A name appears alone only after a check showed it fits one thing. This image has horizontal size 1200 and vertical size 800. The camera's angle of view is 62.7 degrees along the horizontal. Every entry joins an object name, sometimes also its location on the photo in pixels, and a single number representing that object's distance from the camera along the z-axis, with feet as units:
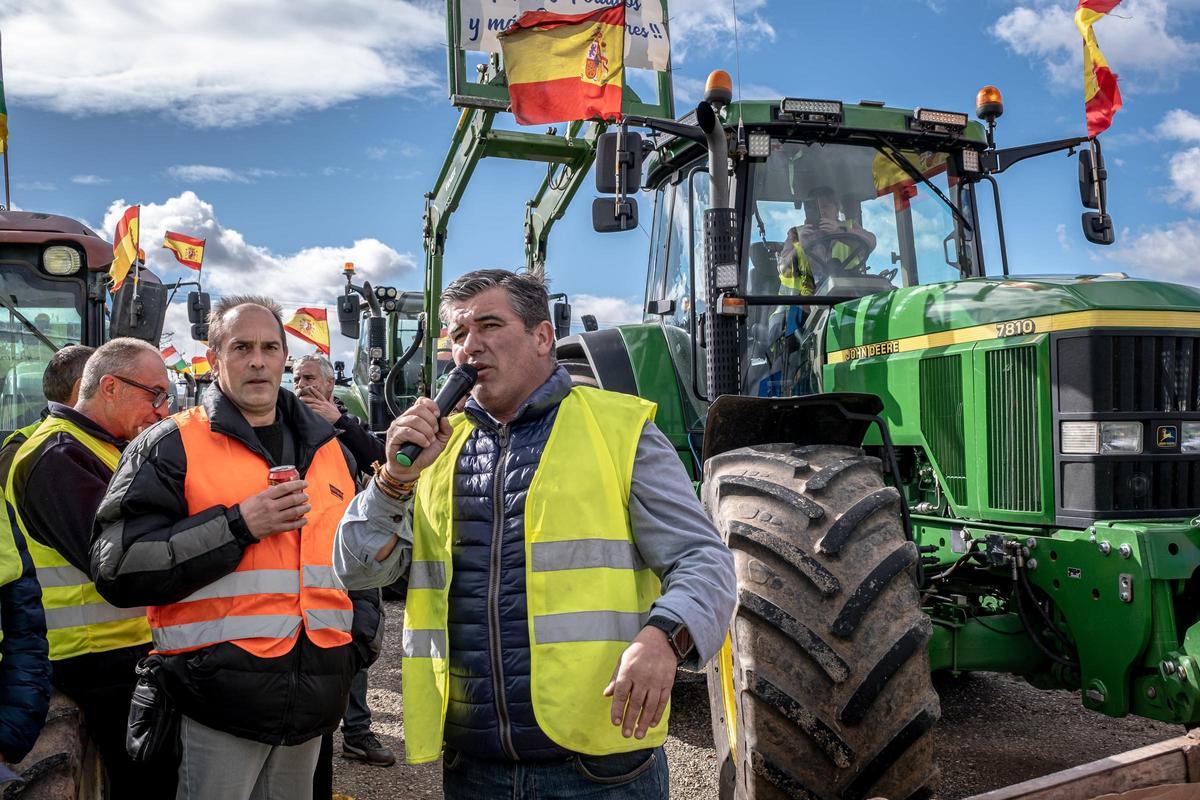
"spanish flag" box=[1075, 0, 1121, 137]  15.70
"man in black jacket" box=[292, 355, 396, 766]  14.02
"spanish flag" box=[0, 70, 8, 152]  21.59
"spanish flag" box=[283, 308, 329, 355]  53.21
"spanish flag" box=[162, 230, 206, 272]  41.04
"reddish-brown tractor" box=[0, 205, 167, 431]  19.67
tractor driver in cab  15.19
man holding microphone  6.79
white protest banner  25.76
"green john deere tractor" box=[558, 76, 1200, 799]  9.66
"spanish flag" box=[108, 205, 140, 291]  20.92
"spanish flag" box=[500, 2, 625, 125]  17.99
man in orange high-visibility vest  8.10
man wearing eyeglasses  9.46
